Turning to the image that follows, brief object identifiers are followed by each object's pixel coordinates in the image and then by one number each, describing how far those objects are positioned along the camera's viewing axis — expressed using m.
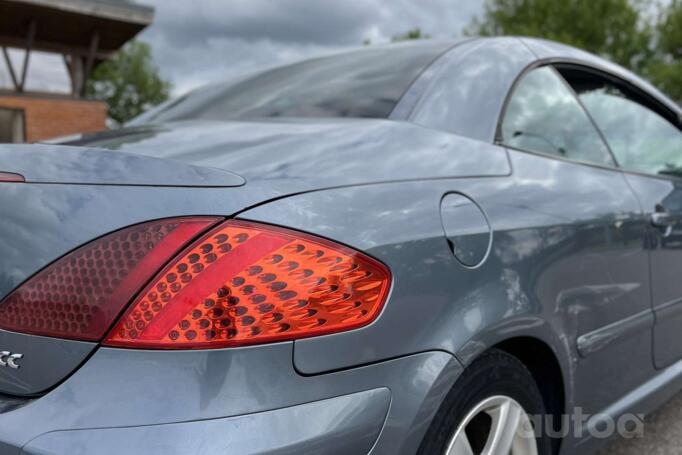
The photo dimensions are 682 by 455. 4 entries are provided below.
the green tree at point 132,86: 51.97
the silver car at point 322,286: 1.05
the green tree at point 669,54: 29.53
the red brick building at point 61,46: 10.48
